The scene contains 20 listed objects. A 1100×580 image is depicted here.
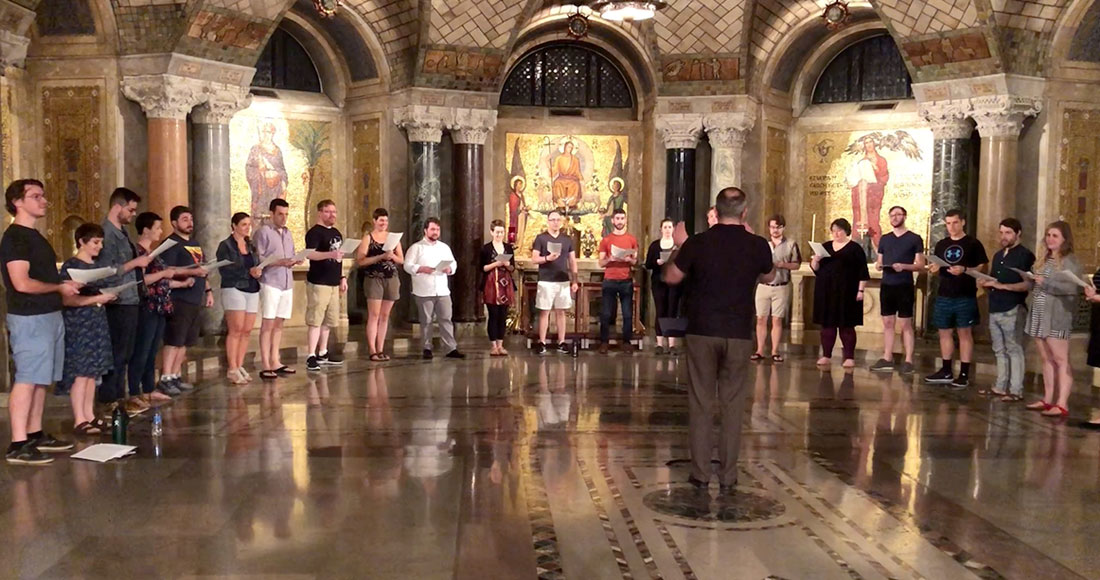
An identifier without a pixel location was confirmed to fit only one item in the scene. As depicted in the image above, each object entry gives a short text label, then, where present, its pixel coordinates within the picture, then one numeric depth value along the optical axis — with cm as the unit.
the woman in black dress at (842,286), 1044
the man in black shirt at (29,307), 588
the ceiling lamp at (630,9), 1199
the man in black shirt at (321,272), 984
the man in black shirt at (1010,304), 835
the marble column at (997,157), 1274
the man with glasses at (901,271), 1014
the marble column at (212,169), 1227
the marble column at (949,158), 1318
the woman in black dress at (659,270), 1093
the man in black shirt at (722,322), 569
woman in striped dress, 773
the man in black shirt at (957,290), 930
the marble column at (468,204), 1435
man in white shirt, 1085
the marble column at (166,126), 1161
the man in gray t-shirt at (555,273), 1126
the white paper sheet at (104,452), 606
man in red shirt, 1128
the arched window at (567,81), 1645
